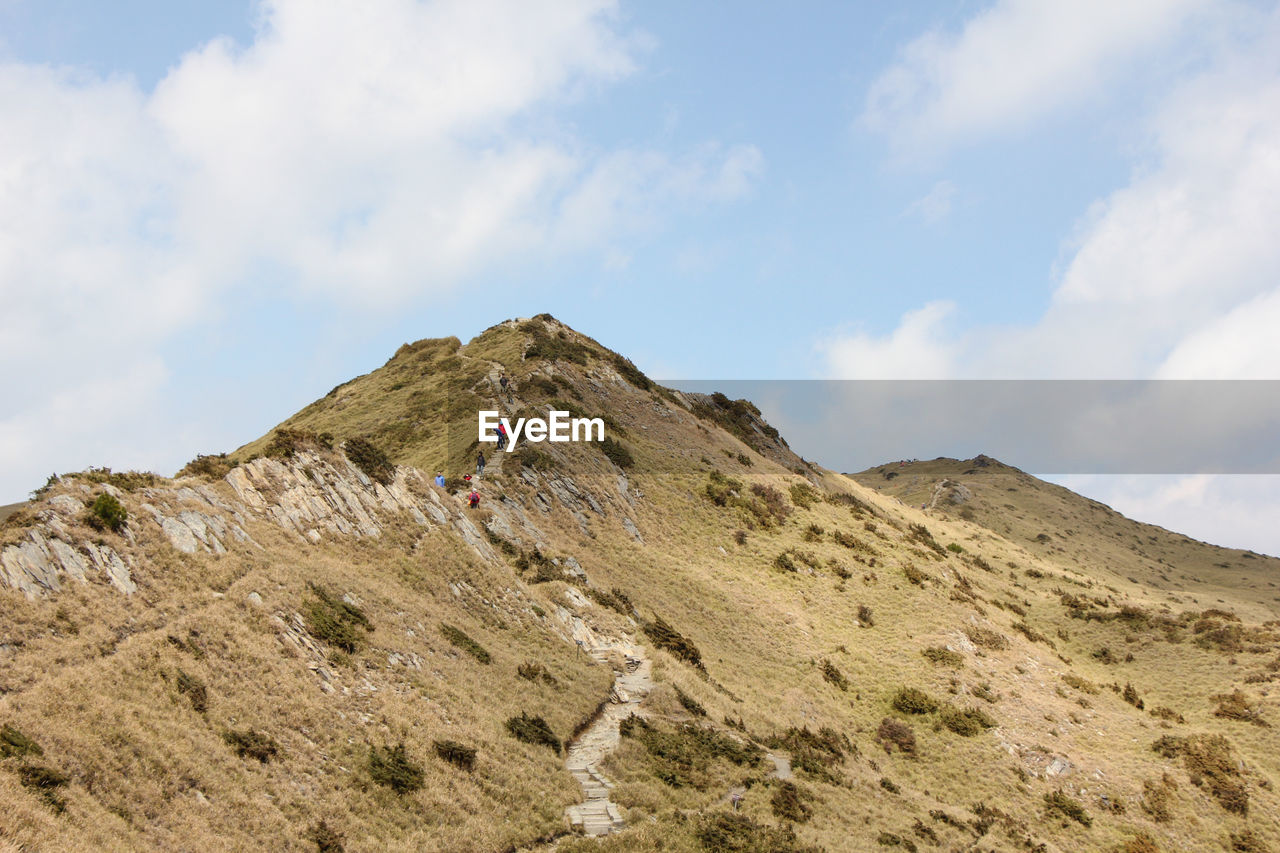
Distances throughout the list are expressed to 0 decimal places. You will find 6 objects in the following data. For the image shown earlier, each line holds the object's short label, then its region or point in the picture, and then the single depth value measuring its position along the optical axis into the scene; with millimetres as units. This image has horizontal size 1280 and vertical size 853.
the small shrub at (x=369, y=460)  34688
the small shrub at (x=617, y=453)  57781
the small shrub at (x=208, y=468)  27984
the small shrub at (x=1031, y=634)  51969
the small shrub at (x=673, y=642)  37156
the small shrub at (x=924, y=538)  70250
